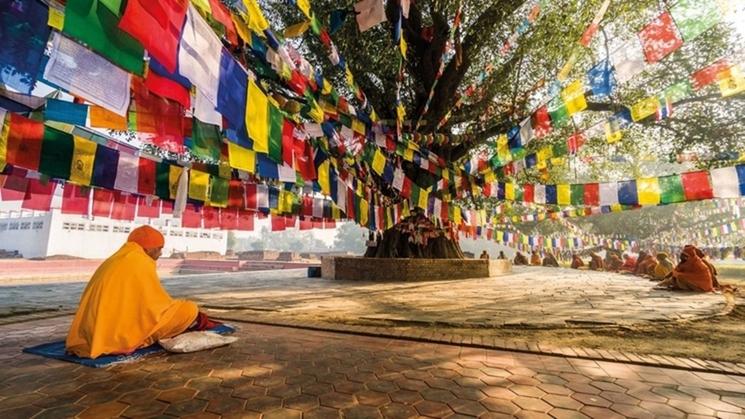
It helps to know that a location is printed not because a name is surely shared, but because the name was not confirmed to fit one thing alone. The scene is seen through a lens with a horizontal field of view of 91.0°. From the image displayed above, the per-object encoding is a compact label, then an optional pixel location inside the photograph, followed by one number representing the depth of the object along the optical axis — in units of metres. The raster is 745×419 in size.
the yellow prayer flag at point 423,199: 10.69
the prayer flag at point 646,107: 9.46
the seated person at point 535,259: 24.42
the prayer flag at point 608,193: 10.05
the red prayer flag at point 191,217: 13.75
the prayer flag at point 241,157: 6.22
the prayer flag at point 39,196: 9.68
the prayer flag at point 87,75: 2.91
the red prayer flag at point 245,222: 14.28
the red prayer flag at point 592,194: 10.27
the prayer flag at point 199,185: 8.49
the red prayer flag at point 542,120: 8.71
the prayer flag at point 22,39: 3.14
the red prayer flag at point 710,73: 8.05
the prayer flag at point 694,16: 6.09
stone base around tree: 11.66
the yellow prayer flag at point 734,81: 7.96
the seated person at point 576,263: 20.89
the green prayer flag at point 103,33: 2.61
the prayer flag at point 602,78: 7.63
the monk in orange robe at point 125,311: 3.42
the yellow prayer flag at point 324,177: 8.12
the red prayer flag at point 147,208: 12.34
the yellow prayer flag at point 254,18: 4.48
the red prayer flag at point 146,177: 7.45
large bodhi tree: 9.40
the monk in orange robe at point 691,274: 8.41
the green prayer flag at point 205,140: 6.80
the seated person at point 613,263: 17.88
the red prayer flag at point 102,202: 11.18
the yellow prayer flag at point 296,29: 5.84
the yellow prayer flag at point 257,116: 4.40
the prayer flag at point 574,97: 7.96
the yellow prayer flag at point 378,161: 9.27
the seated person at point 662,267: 11.56
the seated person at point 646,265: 13.61
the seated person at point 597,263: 18.94
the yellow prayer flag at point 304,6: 5.02
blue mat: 3.22
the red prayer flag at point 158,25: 2.73
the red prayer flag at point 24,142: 5.32
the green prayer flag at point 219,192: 9.15
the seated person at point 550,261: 23.07
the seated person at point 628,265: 16.97
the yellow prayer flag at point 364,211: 10.05
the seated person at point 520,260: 24.67
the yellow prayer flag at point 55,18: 3.01
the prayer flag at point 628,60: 6.99
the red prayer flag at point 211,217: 13.85
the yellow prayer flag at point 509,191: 12.63
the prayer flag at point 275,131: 5.16
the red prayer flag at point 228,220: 14.34
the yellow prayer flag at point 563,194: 11.06
